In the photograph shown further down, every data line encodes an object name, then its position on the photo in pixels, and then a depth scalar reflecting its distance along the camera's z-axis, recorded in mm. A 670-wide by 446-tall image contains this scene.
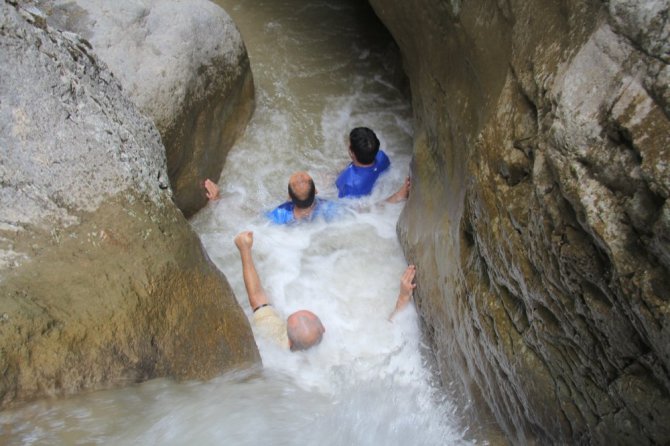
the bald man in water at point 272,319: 3910
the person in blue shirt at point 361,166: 4859
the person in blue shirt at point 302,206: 4570
